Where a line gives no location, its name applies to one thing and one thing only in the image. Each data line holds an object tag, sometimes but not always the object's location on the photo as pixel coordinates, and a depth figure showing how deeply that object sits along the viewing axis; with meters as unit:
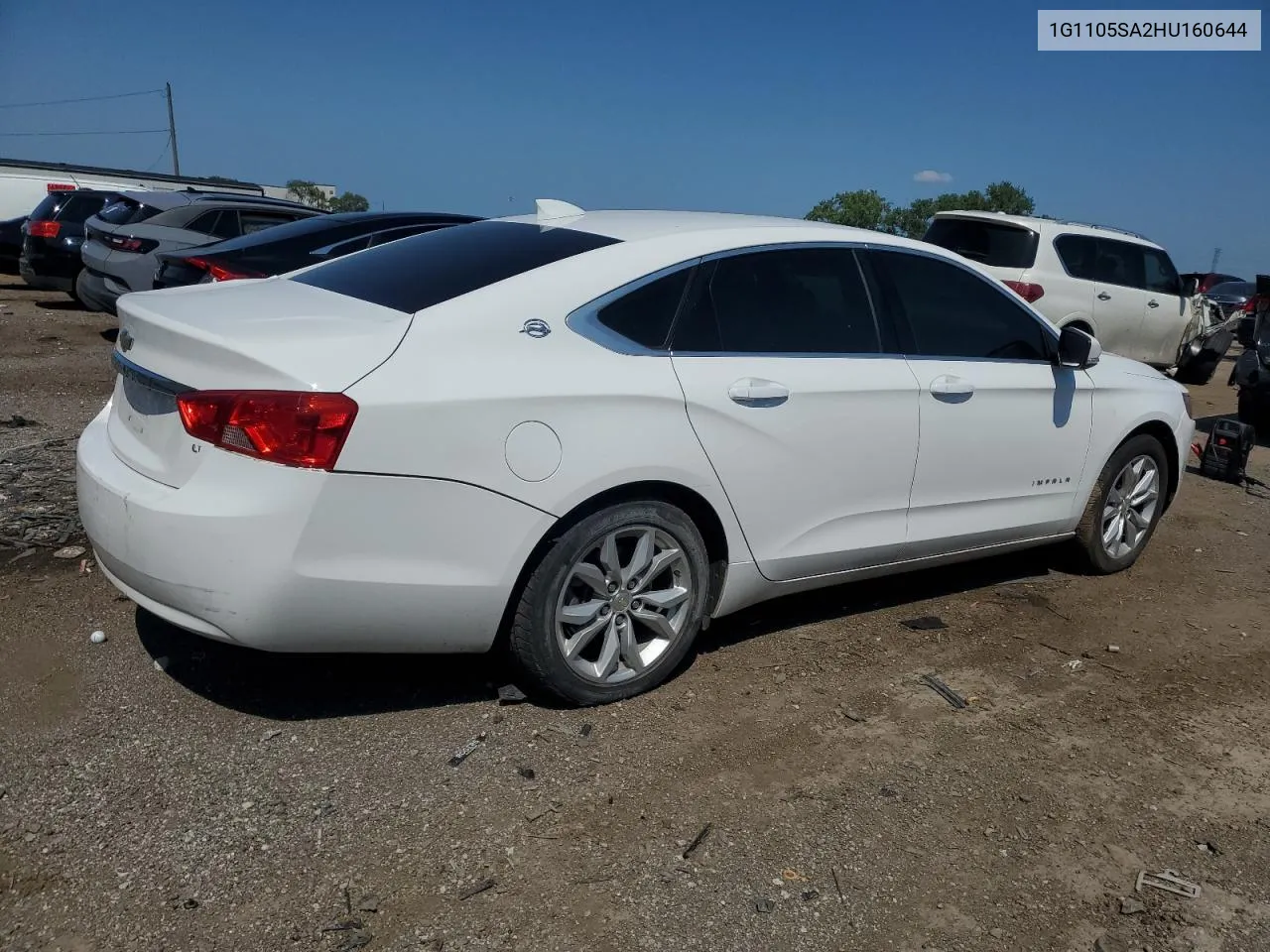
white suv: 11.23
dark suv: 13.68
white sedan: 3.06
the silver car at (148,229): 10.31
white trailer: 20.81
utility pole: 62.67
